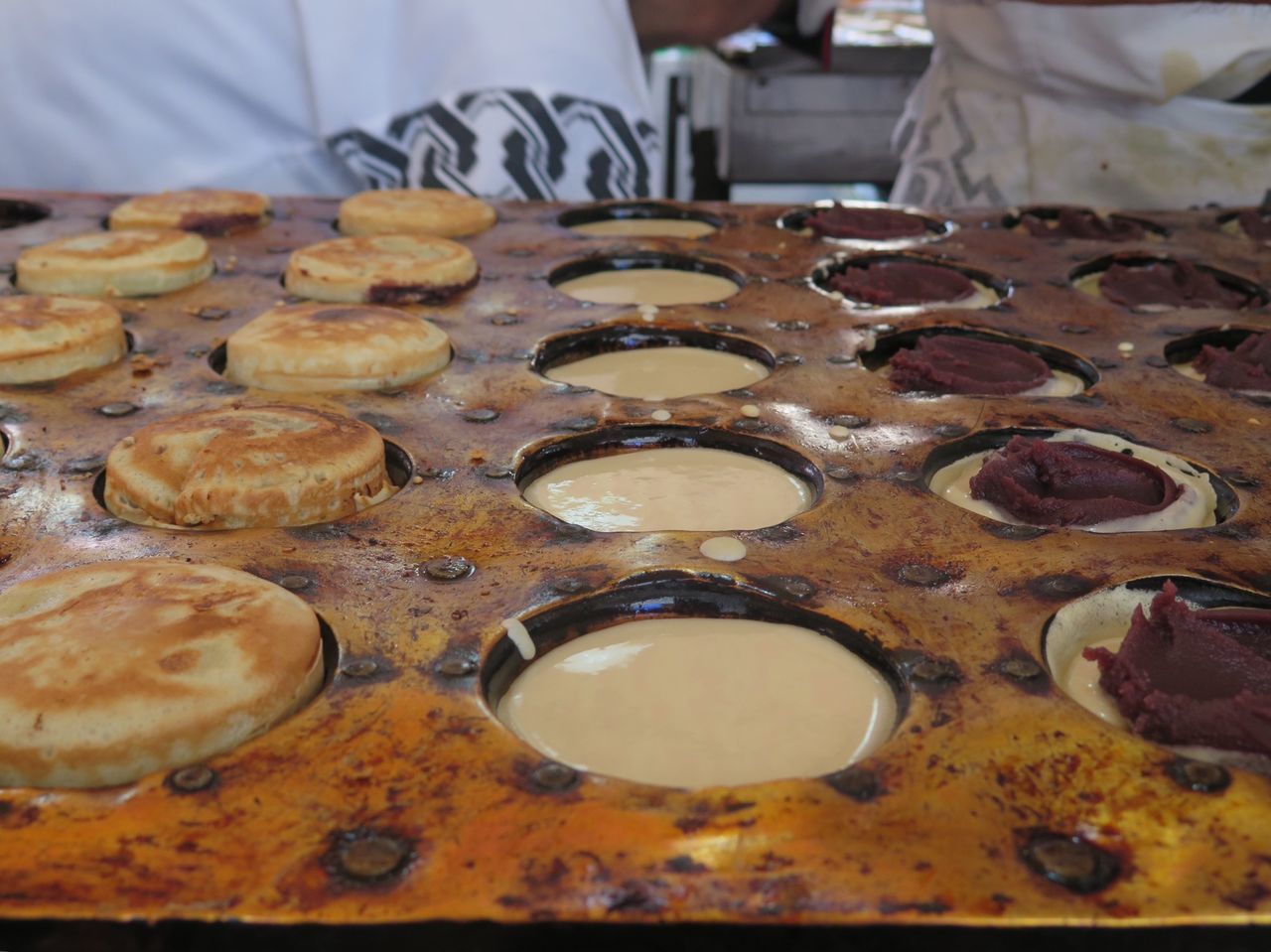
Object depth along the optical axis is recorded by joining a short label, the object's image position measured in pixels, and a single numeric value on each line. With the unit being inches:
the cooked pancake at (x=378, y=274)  21.4
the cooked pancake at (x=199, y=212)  24.4
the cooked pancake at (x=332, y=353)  18.5
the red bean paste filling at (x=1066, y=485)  15.6
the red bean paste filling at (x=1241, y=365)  19.0
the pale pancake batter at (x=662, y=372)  19.7
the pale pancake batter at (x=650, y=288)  23.2
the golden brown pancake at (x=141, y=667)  11.2
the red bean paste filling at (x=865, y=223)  25.4
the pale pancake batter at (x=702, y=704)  12.3
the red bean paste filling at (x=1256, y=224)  25.3
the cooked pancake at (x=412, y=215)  24.7
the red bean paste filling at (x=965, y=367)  18.9
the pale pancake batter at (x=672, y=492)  16.1
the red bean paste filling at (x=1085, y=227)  25.8
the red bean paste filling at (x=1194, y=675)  11.9
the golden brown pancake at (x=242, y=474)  15.1
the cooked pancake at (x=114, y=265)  21.4
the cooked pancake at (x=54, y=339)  18.3
